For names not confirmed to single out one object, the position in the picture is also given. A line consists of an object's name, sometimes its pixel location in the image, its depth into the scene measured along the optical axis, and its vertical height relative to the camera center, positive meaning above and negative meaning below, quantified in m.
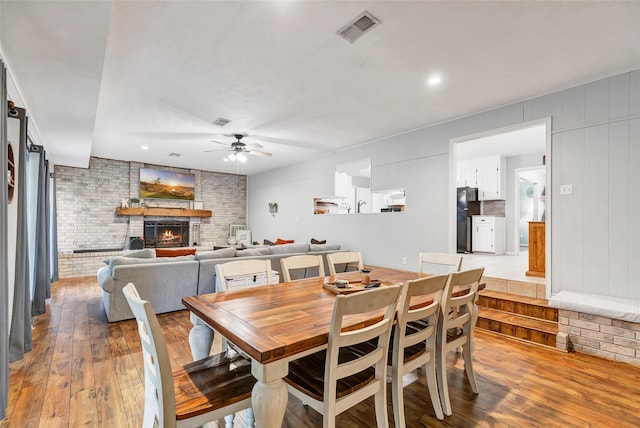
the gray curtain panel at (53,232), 5.57 -0.36
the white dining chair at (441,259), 2.78 -0.44
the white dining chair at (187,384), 1.14 -0.79
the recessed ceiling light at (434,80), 3.08 +1.43
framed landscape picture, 7.77 +0.79
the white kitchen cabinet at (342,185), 6.46 +0.68
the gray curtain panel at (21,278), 2.56 -0.58
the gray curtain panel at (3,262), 1.93 -0.33
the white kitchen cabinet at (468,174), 7.37 +1.02
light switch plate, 3.34 +0.29
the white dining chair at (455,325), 1.88 -0.77
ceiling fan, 5.14 +1.10
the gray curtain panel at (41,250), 3.81 -0.49
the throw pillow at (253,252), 4.45 -0.58
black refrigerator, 7.09 -0.08
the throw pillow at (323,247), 5.20 -0.60
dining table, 1.19 -0.53
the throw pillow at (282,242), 6.65 -0.63
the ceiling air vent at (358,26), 2.19 +1.45
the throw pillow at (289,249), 4.77 -0.57
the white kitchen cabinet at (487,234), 6.92 -0.46
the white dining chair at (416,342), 1.60 -0.75
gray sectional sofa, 3.61 -0.81
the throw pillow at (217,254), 4.17 -0.58
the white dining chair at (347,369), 1.30 -0.80
